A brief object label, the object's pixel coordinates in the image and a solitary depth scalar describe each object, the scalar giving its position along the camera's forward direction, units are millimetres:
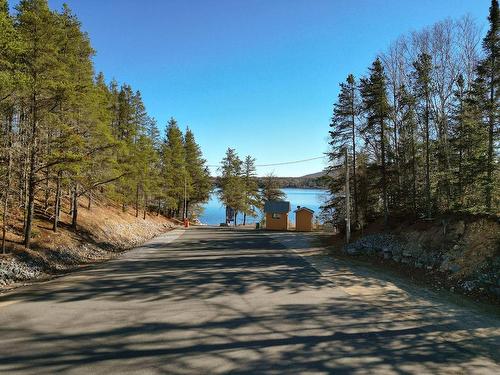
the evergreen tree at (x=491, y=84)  14773
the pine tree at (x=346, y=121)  27609
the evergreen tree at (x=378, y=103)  22547
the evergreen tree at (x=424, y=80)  19062
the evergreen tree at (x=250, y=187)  67625
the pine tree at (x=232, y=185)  63938
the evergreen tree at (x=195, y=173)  59719
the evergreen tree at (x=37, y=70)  15172
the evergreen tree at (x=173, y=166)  50719
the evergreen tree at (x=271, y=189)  70000
